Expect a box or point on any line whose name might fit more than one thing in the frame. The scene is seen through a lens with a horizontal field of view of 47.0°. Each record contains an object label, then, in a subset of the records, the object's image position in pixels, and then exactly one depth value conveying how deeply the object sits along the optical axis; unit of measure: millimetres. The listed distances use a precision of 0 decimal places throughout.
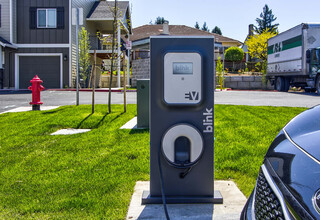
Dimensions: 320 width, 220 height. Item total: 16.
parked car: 1129
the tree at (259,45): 37000
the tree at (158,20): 93112
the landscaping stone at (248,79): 28208
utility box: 6512
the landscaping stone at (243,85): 28234
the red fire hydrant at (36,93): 9523
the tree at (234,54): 38594
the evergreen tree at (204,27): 99938
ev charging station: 2793
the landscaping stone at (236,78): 28094
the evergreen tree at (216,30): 101438
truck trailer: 18297
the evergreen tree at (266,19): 65312
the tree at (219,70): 24930
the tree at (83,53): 23855
